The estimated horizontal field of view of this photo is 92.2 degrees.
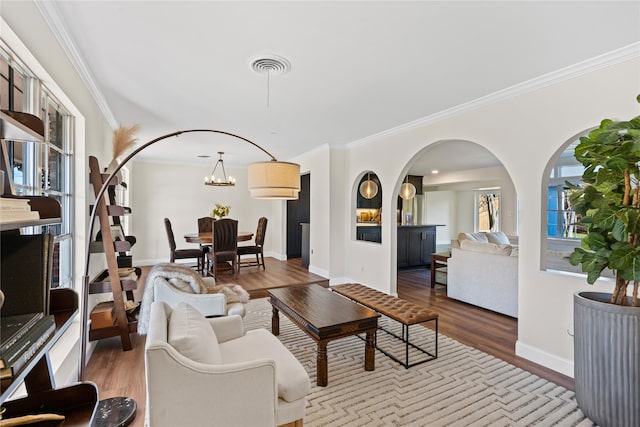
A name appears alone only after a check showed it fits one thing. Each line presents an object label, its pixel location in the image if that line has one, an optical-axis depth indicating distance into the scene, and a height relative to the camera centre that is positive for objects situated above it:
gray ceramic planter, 1.80 -0.91
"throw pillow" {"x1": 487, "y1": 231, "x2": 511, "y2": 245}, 5.91 -0.46
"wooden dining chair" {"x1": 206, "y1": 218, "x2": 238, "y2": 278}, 5.50 -0.50
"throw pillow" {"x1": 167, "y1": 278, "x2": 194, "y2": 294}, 2.85 -0.66
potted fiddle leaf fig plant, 1.81 -0.38
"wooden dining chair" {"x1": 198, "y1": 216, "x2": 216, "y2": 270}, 7.17 -0.24
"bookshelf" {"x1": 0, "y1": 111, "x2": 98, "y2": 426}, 0.99 -0.37
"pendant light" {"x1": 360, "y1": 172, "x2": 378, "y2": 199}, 6.72 +0.55
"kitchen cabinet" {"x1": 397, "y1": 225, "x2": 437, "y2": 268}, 6.82 -0.69
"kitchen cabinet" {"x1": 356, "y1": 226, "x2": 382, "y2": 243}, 6.67 -0.41
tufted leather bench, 2.66 -0.88
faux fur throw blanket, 2.82 -0.63
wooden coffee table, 2.38 -0.86
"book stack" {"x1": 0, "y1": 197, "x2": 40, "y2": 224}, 0.78 +0.01
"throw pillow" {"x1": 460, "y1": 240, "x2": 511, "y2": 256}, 4.04 -0.45
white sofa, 3.87 -0.83
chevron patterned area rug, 2.01 -1.33
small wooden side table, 5.19 -0.91
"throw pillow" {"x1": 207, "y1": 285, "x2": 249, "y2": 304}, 3.24 -0.86
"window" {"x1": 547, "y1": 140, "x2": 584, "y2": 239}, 6.81 +0.38
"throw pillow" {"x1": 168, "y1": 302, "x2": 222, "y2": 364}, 1.54 -0.65
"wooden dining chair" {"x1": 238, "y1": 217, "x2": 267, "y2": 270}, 6.36 -0.65
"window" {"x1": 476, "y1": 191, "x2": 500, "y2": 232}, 10.30 +0.12
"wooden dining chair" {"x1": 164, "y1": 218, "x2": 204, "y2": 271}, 5.89 -0.75
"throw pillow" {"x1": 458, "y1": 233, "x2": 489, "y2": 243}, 5.40 -0.41
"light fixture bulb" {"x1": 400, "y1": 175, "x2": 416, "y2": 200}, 7.24 +0.55
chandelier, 6.67 +0.94
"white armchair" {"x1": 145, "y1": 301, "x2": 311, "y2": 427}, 1.39 -0.83
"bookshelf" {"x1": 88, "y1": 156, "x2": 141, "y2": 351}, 2.86 -0.63
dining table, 5.70 -0.46
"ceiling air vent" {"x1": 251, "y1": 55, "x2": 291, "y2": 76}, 2.44 +1.24
